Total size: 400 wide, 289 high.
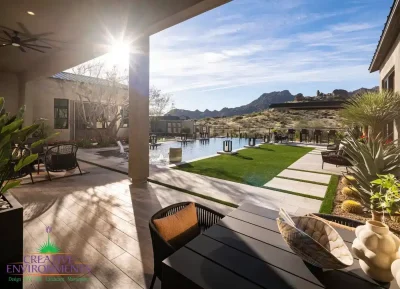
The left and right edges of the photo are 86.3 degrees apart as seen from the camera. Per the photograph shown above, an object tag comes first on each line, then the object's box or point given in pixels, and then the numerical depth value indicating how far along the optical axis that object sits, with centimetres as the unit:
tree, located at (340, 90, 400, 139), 424
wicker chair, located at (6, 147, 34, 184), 455
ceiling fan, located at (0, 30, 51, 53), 522
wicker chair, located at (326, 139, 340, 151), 868
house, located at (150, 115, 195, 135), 1933
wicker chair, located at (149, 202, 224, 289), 144
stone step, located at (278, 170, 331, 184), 553
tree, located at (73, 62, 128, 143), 1195
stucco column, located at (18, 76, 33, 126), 1089
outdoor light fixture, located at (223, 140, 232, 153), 1030
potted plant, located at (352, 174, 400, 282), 97
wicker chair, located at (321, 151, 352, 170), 592
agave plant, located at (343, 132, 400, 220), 245
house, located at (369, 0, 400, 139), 442
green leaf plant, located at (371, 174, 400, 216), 113
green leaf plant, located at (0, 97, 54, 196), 162
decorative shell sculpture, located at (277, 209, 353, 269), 96
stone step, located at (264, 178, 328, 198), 453
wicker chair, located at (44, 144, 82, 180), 526
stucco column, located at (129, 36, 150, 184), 496
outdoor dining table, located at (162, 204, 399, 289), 99
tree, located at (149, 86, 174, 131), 1708
